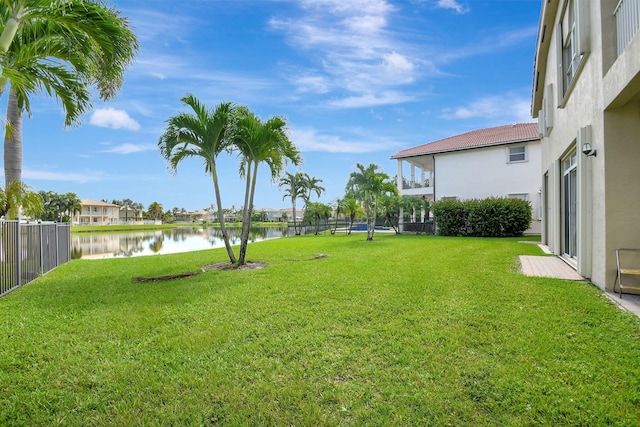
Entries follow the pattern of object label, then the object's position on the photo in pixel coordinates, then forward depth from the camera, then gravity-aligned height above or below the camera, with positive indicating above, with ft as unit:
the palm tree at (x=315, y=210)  104.55 +1.18
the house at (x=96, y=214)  264.52 +1.91
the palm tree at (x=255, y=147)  30.96 +6.55
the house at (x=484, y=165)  68.08 +10.22
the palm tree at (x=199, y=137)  30.68 +7.41
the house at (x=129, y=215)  331.02 +0.98
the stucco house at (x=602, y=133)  17.25 +4.65
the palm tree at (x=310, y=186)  125.74 +10.50
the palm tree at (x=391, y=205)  71.38 +1.82
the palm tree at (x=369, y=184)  59.11 +5.17
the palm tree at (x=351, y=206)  88.86 +1.95
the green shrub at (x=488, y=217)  59.00 -0.93
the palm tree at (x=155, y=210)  335.26 +5.55
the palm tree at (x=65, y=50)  13.07 +8.12
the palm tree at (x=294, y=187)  121.08 +10.08
